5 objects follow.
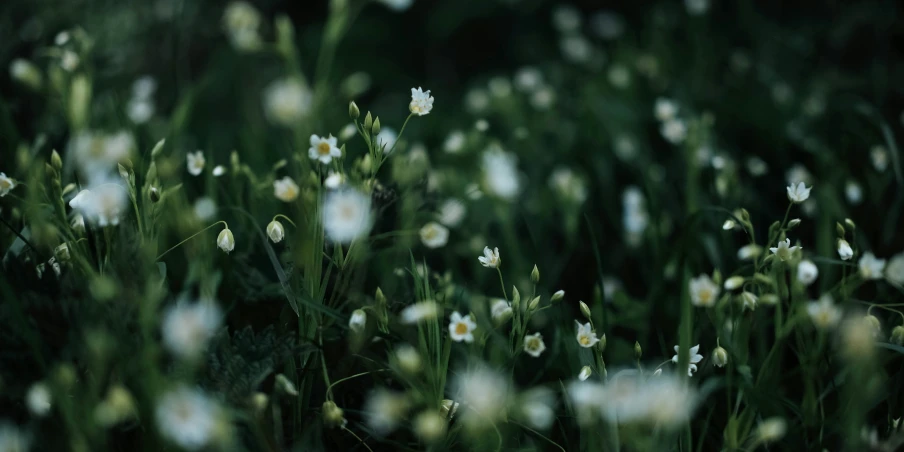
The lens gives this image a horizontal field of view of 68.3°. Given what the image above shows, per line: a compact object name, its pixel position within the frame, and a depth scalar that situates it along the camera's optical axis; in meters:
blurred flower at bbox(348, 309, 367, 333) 0.89
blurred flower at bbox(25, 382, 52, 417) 0.75
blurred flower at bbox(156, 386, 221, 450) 0.66
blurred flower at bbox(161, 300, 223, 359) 0.65
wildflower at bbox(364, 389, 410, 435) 0.76
